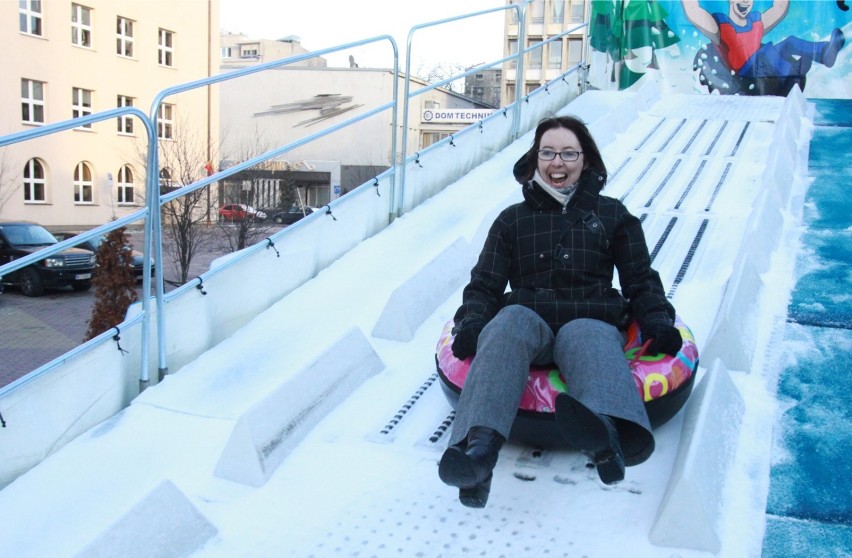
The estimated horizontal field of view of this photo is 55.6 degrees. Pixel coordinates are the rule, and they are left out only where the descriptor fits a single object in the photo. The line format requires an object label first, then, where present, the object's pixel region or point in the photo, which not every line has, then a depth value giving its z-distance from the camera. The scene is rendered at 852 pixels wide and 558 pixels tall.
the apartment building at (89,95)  24.47
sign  36.38
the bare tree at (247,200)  18.53
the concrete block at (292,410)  2.42
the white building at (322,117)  33.41
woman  2.01
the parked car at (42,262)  14.98
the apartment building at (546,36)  49.12
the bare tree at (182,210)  15.45
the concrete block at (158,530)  1.98
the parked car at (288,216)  21.56
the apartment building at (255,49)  54.53
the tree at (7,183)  22.14
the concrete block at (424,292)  3.42
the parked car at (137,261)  10.52
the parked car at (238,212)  18.98
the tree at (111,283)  9.09
